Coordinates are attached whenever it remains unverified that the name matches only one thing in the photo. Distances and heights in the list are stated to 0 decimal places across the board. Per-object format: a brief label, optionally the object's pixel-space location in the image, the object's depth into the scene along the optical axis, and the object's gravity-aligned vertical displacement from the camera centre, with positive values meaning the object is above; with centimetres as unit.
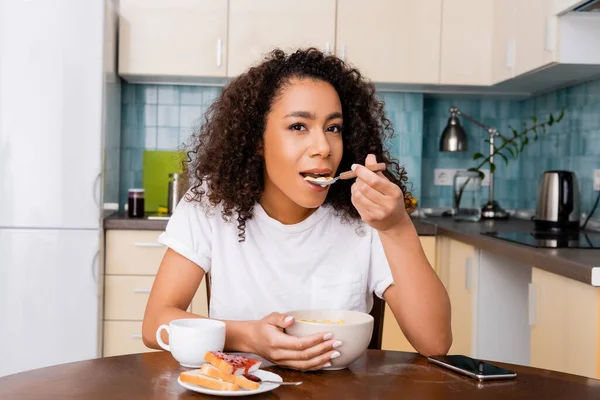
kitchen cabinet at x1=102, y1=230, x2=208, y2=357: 322 -50
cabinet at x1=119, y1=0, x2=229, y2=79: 343 +55
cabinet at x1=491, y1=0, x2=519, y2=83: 330 +58
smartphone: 112 -28
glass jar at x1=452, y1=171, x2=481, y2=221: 360 -11
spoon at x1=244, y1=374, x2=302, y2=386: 104 -28
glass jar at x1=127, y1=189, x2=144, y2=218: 339 -17
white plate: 100 -28
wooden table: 101 -29
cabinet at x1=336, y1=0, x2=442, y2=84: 350 +59
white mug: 112 -25
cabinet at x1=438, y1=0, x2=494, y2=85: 357 +62
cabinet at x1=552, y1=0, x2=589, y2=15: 255 +57
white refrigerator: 315 -5
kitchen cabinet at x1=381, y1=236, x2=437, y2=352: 329 -67
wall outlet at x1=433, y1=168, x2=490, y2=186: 396 -2
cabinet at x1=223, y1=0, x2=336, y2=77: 345 +61
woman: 150 -11
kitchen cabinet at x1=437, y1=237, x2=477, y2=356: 291 -43
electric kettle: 290 -9
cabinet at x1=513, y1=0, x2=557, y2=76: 281 +53
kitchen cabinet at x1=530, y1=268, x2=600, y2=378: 180 -37
